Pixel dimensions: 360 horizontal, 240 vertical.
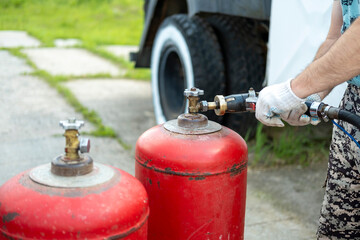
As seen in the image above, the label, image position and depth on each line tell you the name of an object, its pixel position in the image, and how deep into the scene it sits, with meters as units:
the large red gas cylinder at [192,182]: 1.73
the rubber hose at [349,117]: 1.49
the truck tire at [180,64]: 3.20
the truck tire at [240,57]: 3.21
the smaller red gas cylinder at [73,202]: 1.30
